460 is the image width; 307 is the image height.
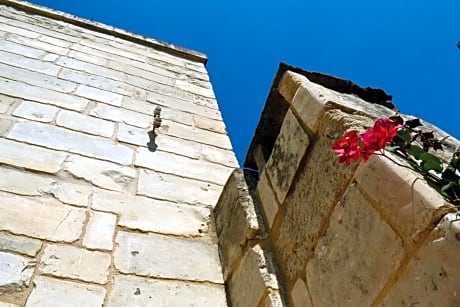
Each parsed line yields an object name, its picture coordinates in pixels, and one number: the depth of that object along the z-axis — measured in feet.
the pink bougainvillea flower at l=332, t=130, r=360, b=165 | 2.99
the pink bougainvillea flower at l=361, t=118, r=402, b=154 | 2.96
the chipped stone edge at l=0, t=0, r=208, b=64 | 12.29
